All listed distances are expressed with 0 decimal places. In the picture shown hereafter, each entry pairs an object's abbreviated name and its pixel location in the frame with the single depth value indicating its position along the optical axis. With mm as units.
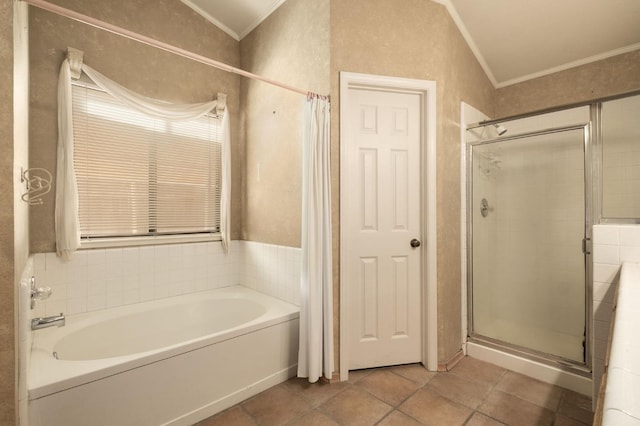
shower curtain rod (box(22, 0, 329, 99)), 1191
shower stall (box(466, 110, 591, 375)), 2359
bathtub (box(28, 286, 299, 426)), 1313
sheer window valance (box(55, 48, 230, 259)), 1963
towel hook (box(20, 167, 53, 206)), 1872
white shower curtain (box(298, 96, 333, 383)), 1981
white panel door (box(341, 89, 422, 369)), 2145
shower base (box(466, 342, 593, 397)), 1896
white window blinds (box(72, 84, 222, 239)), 2145
